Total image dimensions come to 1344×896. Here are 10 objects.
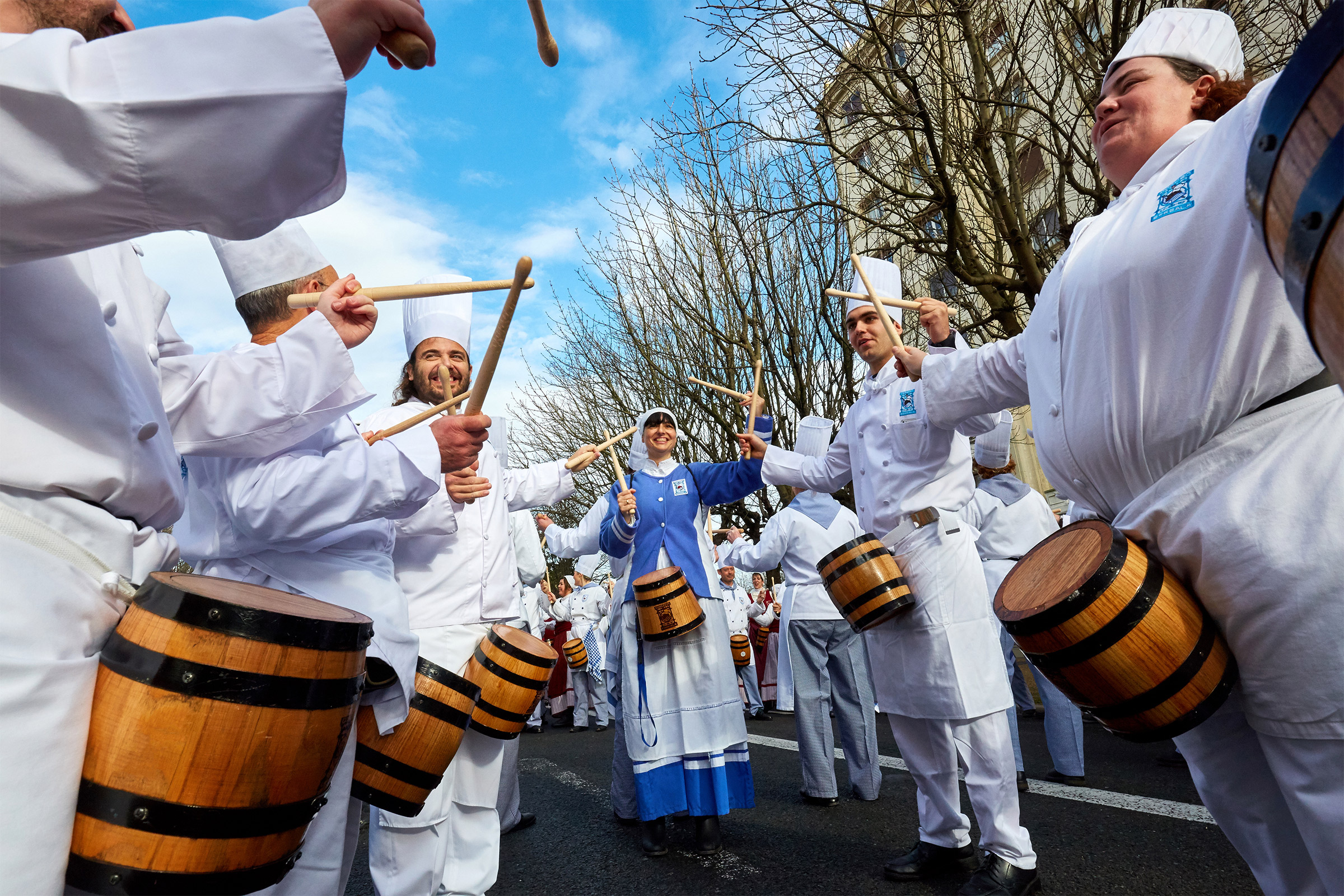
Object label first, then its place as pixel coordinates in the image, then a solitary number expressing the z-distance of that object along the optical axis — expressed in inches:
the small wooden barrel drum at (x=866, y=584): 144.5
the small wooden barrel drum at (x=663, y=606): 183.0
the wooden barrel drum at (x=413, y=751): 94.8
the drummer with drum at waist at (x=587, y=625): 502.0
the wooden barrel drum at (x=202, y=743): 47.0
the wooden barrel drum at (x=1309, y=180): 27.0
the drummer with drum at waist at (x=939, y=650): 134.7
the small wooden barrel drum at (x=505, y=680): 121.0
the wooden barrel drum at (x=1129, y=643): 67.2
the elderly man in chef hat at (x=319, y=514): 79.5
